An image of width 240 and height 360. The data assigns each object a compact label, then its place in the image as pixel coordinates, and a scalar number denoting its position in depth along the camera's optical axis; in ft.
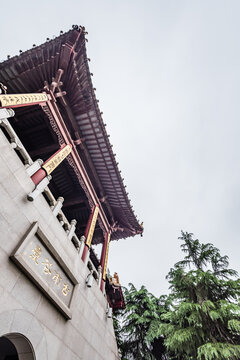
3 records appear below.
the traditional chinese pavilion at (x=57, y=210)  12.06
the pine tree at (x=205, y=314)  20.58
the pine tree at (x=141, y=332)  44.60
